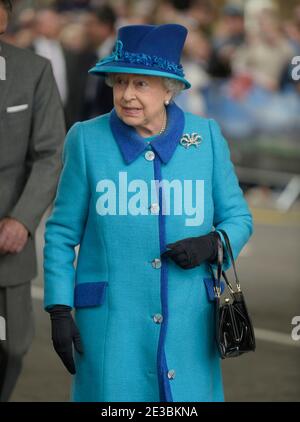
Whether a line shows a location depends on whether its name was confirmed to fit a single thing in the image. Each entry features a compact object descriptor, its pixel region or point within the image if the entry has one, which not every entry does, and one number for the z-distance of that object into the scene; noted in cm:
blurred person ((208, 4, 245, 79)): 1495
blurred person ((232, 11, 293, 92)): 1457
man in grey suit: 524
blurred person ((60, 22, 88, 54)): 1464
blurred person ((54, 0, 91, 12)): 1548
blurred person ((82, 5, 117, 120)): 1423
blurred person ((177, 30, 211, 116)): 1487
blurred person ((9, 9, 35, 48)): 1498
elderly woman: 435
